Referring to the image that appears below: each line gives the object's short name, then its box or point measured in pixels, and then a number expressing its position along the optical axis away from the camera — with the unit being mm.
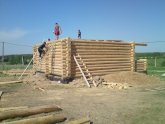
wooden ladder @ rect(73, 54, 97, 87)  8833
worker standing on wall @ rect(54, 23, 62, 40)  10654
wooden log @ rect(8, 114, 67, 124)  3619
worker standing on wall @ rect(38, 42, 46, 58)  10754
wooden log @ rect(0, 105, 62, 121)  4085
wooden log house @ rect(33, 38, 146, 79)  9177
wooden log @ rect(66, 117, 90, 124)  3760
